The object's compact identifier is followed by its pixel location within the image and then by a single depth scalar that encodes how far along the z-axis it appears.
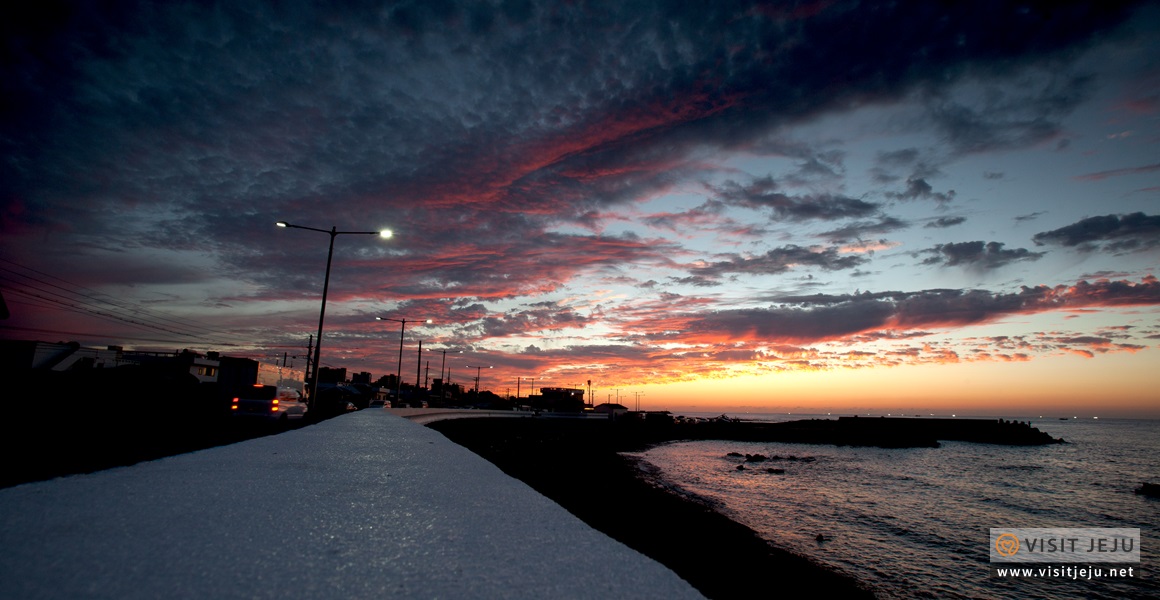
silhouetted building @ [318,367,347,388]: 178.00
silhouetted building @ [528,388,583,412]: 155.00
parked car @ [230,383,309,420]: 24.25
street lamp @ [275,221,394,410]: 26.08
